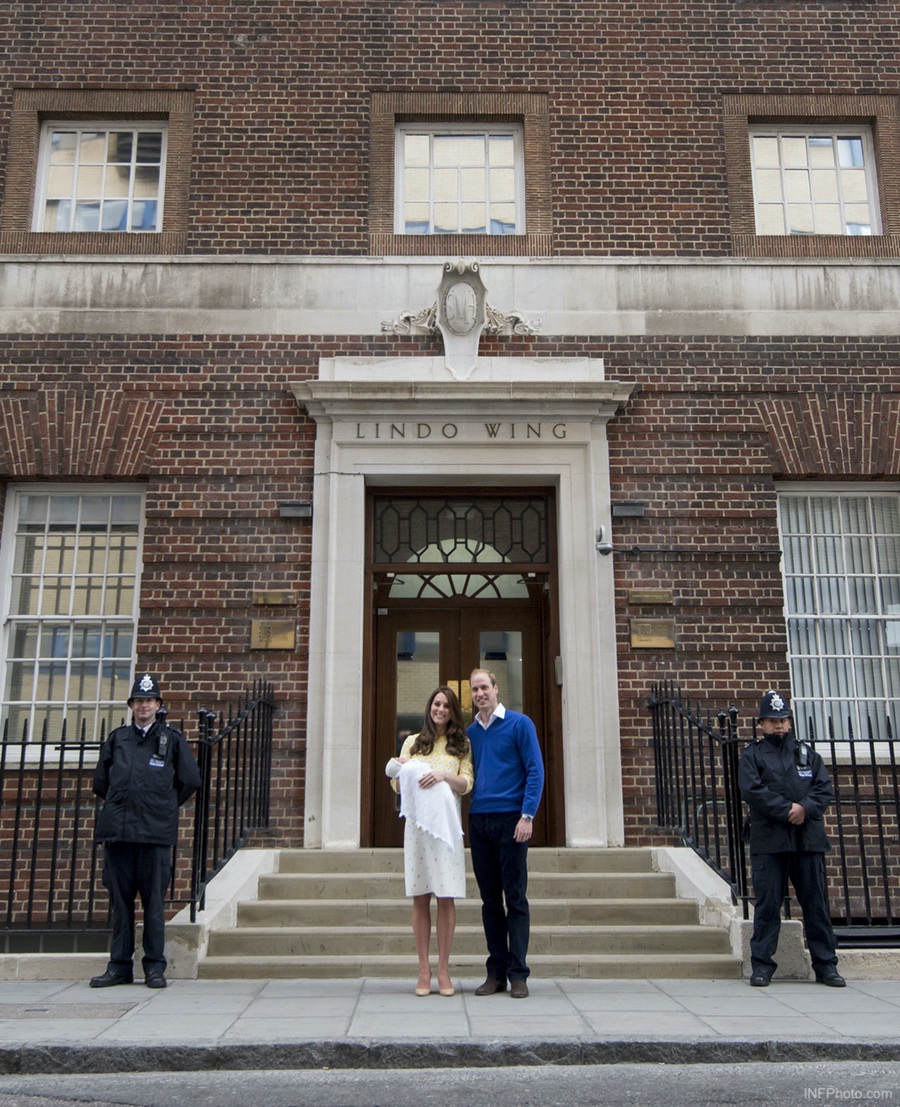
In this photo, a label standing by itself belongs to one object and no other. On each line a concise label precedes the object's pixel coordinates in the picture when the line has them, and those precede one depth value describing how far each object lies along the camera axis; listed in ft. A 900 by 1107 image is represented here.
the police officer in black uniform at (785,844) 22.31
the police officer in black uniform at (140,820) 22.09
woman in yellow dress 20.40
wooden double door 32.40
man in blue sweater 20.76
